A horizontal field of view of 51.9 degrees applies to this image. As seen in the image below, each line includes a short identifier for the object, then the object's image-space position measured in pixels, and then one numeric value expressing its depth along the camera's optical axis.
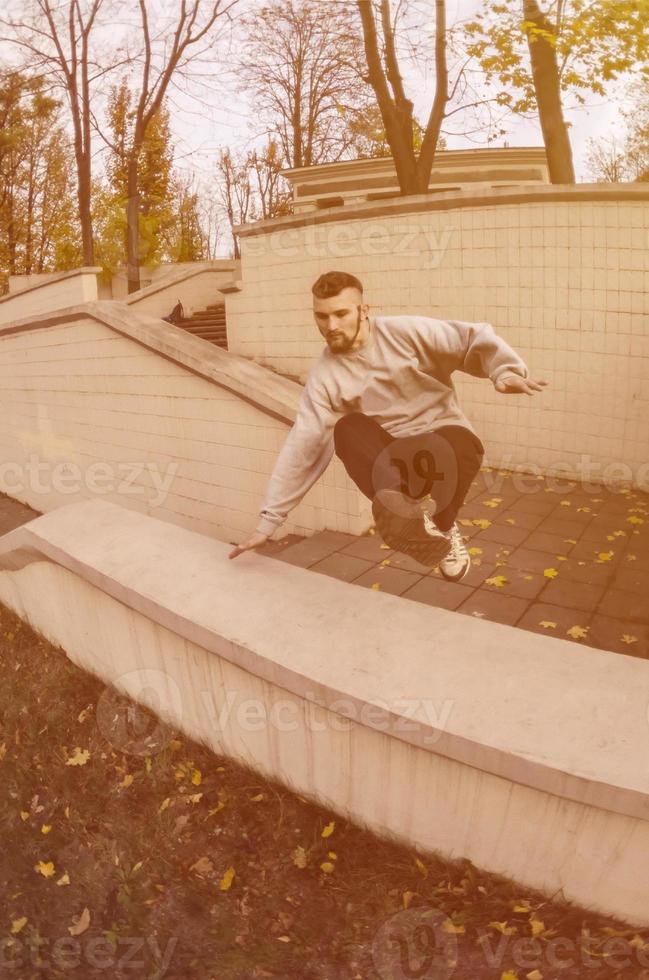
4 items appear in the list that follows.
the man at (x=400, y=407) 2.74
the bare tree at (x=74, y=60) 16.88
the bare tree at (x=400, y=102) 9.12
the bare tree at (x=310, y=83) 14.20
